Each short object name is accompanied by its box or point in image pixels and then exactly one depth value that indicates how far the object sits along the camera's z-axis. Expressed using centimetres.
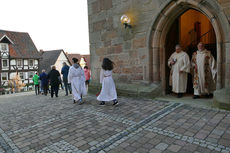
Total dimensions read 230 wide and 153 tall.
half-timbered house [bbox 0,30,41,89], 3133
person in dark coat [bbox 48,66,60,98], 832
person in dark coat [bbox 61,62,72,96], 853
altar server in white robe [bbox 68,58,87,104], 627
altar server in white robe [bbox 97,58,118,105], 547
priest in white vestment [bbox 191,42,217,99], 534
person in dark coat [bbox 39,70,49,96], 1042
